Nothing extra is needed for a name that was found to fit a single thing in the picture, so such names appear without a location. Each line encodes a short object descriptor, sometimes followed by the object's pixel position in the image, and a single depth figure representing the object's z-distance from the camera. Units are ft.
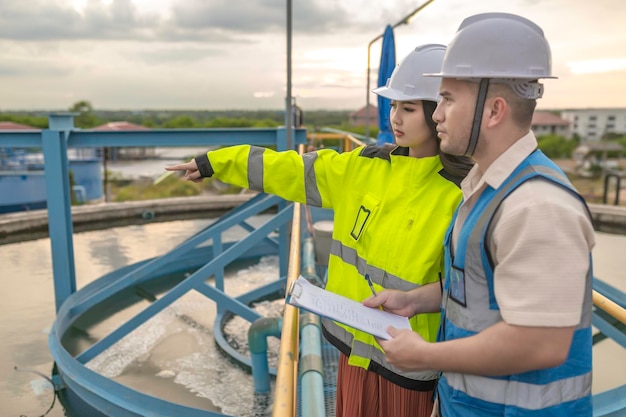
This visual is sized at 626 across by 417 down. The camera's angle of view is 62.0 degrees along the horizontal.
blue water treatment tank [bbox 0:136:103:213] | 53.06
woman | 5.11
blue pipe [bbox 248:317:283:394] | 13.48
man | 2.89
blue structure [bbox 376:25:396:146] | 21.52
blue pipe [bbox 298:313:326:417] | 4.41
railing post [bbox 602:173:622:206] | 54.55
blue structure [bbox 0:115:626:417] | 13.55
